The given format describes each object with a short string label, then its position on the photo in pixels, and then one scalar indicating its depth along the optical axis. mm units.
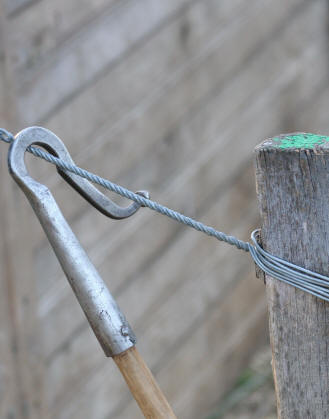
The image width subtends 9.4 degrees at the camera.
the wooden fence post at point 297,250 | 1799
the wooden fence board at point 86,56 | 2718
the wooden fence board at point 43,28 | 2620
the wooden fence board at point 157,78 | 2924
